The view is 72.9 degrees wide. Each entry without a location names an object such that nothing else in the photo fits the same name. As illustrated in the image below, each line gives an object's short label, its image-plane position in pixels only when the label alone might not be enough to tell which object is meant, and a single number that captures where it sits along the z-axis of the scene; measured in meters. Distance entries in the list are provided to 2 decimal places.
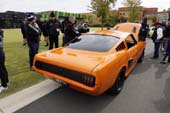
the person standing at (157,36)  5.01
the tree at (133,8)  20.90
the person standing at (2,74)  2.55
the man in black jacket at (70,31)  4.20
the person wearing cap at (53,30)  4.81
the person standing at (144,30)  4.81
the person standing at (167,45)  4.63
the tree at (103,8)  14.49
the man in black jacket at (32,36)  3.44
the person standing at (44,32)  6.85
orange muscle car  2.09
